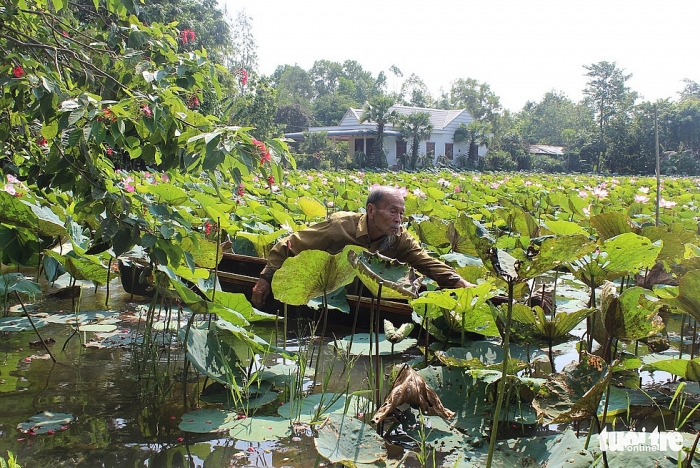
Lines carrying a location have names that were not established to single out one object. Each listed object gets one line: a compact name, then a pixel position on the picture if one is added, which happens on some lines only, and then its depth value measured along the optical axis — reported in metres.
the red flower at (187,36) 3.45
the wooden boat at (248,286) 3.54
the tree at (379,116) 34.94
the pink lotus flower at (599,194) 7.97
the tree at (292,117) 46.34
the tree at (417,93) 75.06
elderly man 3.35
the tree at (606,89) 55.12
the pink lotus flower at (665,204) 6.65
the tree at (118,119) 2.12
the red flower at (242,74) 3.84
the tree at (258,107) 26.30
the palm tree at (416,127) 35.47
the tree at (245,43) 54.78
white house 37.34
